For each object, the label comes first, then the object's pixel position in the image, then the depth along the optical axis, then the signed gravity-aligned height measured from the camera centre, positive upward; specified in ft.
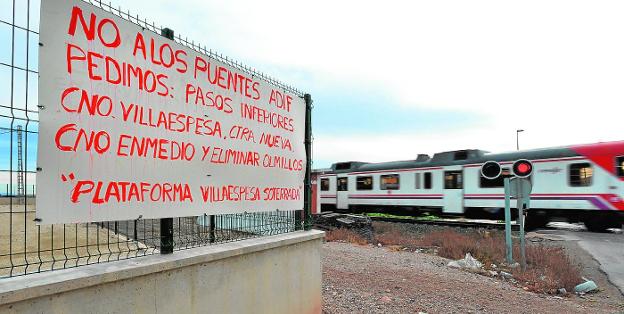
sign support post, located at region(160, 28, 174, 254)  10.81 -1.40
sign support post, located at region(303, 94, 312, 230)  16.81 +0.66
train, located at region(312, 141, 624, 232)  50.39 -1.14
